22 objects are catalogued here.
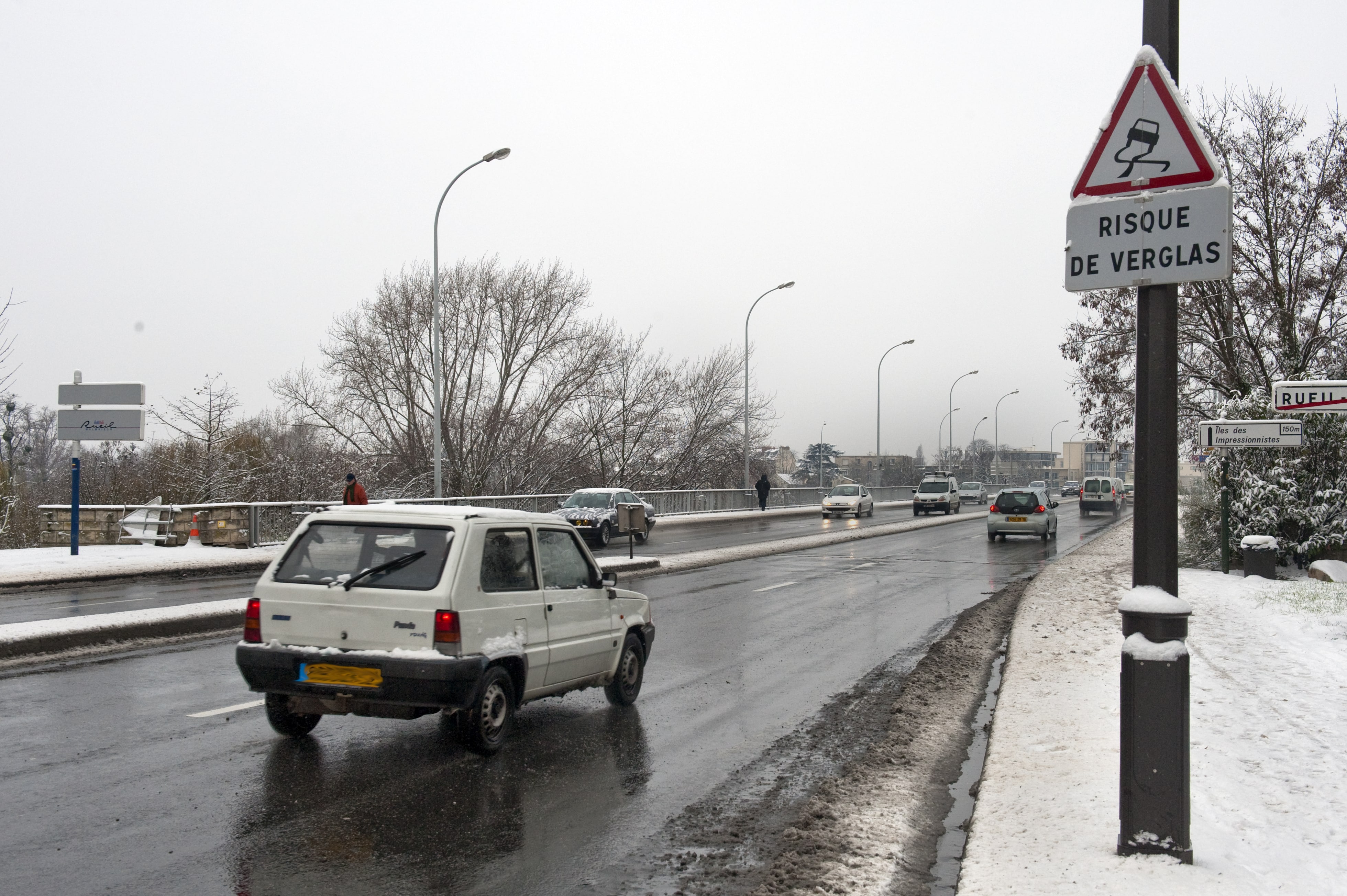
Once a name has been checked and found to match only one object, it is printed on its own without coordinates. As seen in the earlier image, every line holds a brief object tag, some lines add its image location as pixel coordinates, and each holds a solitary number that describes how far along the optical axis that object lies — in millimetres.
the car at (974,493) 68500
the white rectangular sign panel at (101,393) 20844
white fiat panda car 5996
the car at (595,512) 28359
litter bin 16625
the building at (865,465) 130125
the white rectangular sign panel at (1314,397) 10969
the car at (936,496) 49594
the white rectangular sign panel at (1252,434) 14688
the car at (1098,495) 53031
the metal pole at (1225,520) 17156
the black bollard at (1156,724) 4043
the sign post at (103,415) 20734
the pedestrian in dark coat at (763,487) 47438
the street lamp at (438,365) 27469
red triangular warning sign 4359
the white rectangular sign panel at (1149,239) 4270
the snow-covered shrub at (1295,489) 18000
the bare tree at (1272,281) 21547
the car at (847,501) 47344
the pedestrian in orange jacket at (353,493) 20562
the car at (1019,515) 29984
